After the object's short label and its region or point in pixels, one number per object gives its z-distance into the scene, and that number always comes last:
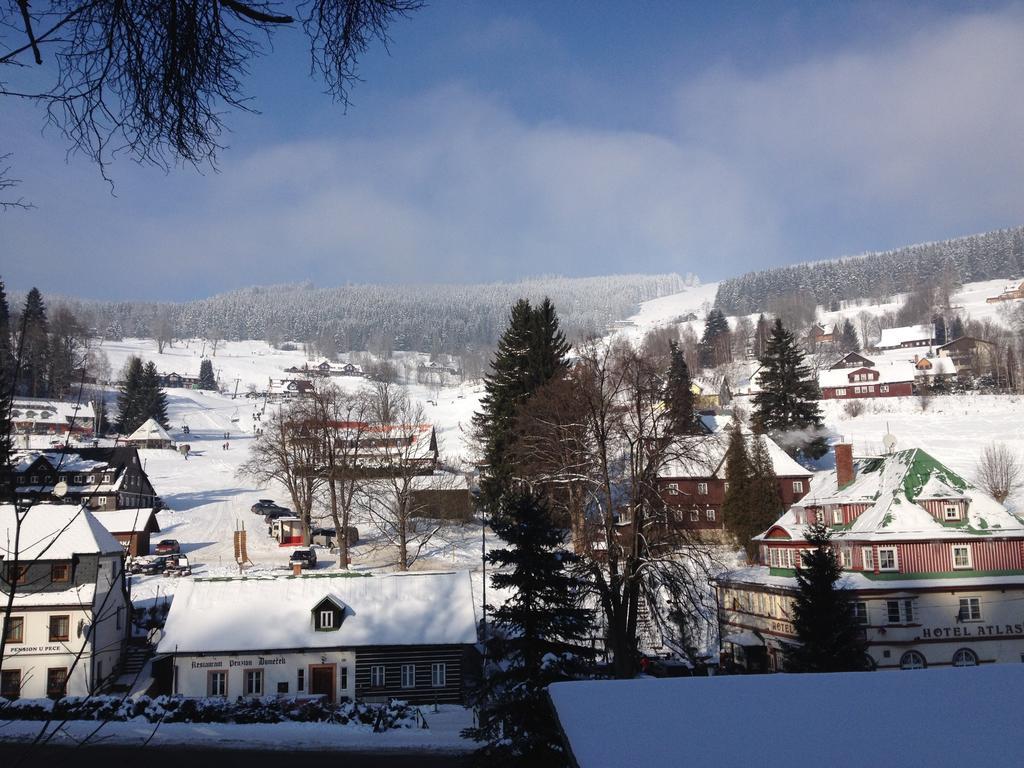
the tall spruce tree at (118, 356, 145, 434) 104.43
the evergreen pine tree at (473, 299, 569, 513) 50.88
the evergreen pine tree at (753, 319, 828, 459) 67.44
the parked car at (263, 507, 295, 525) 59.15
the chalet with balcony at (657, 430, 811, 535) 51.91
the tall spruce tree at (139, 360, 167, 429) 112.06
